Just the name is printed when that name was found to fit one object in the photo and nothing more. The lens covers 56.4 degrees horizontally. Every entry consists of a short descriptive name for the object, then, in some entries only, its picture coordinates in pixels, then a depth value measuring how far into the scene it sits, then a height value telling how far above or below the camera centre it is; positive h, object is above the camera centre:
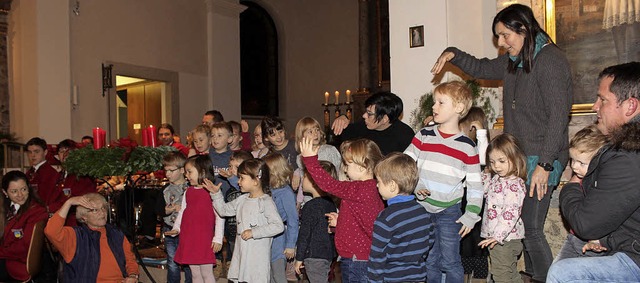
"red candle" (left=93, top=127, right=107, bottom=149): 5.25 +0.06
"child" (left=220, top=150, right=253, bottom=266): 4.88 -0.34
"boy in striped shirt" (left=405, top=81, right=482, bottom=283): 3.71 -0.26
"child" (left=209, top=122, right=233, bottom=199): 5.40 -0.06
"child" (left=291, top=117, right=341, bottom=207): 4.79 -0.02
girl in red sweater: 3.77 -0.43
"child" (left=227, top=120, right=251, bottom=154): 5.91 +0.05
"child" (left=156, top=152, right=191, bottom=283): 5.16 -0.52
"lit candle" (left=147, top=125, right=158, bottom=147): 5.54 +0.06
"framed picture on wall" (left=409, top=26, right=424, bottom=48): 6.50 +1.11
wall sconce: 10.55 +1.18
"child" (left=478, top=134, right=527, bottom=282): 3.76 -0.46
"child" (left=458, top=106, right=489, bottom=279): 4.25 -0.72
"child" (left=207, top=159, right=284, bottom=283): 4.34 -0.61
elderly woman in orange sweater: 4.84 -0.84
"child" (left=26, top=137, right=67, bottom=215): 7.08 -0.37
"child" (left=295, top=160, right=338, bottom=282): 4.30 -0.72
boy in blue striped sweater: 3.33 -0.51
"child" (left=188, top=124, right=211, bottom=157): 5.71 +0.05
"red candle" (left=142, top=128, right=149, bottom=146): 5.57 +0.07
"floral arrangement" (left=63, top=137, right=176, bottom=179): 5.10 -0.14
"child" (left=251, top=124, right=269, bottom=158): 5.72 -0.04
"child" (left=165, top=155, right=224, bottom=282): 4.73 -0.69
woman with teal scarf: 3.58 +0.17
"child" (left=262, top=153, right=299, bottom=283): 4.63 -0.48
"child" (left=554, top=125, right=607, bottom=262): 3.13 -0.11
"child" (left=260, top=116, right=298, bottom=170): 5.22 +0.04
